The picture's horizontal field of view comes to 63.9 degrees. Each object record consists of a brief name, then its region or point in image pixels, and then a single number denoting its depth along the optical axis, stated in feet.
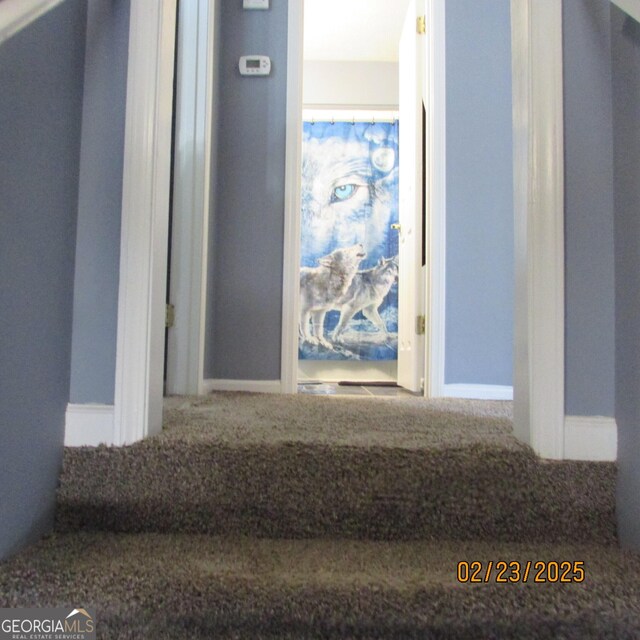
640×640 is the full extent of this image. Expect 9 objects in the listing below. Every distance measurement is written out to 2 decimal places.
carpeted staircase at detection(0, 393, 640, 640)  2.50
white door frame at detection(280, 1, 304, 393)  7.33
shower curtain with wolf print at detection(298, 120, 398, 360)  12.94
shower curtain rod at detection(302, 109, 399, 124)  13.42
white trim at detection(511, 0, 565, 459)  3.46
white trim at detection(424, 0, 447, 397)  7.55
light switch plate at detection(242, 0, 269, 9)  7.54
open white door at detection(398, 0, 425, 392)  8.42
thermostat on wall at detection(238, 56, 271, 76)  7.50
